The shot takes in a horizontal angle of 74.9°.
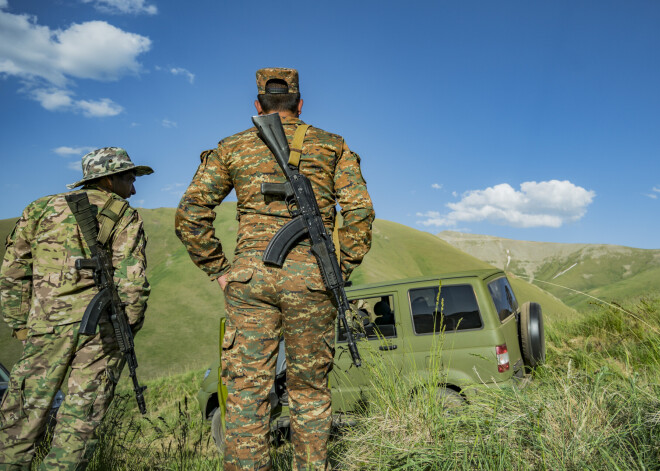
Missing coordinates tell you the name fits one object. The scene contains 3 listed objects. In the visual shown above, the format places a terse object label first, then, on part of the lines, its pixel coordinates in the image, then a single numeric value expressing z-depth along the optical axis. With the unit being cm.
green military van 427
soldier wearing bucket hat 240
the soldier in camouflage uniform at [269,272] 216
